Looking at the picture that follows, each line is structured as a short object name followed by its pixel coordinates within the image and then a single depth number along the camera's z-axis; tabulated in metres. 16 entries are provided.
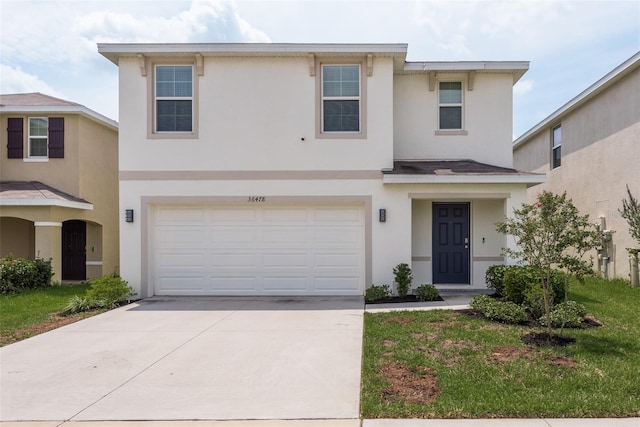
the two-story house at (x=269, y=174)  10.10
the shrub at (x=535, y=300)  6.72
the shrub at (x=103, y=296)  8.88
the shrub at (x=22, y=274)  10.98
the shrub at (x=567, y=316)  6.42
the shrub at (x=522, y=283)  8.01
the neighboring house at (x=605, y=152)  11.18
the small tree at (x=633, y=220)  9.75
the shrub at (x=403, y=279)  9.71
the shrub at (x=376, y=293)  9.55
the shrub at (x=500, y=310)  7.05
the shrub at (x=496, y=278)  9.20
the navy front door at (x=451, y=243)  10.87
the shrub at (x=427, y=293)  9.40
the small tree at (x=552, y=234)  5.82
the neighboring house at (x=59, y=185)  12.47
